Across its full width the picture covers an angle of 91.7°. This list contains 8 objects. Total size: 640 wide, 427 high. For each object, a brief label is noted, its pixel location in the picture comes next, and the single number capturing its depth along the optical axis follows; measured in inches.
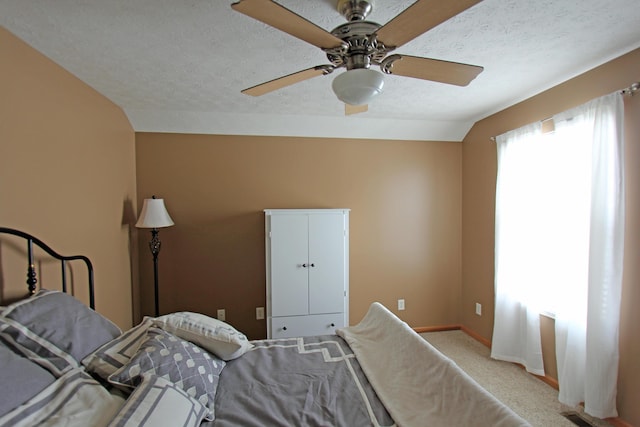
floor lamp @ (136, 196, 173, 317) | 113.0
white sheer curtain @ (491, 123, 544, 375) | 104.3
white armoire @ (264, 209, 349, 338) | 118.2
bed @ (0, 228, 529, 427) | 42.9
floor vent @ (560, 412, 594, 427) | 83.6
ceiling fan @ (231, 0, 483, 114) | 40.9
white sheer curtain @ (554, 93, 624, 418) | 78.6
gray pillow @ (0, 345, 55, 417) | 39.8
